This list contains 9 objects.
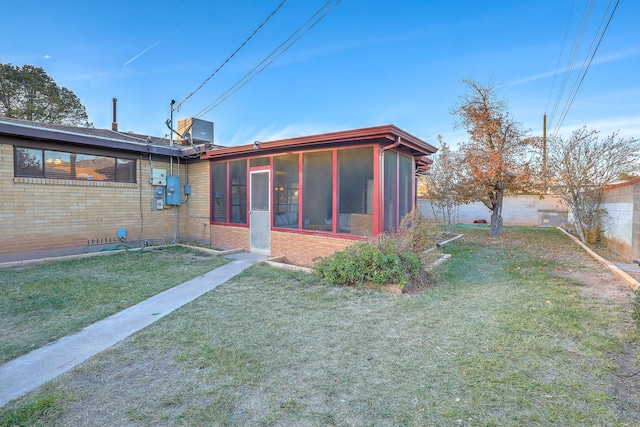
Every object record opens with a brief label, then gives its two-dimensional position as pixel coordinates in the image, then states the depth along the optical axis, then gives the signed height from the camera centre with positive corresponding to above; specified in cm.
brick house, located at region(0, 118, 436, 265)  602 +40
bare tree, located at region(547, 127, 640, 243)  844 +114
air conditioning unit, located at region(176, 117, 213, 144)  953 +251
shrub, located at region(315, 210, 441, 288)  471 -86
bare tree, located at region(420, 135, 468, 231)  1129 +109
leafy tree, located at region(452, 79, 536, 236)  1015 +216
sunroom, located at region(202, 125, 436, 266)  582 +39
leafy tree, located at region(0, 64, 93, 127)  1381 +528
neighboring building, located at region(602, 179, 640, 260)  645 -25
